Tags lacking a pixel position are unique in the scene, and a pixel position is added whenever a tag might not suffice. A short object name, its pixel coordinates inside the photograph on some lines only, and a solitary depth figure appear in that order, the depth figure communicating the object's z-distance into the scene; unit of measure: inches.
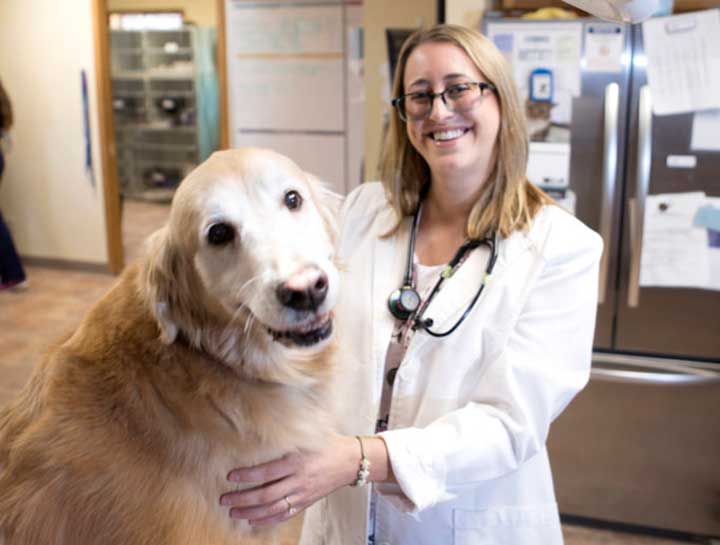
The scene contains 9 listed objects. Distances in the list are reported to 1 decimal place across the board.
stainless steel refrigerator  92.0
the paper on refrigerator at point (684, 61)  89.0
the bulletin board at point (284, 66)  215.8
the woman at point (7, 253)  204.8
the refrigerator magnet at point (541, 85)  94.9
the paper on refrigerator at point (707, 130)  90.3
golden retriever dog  37.1
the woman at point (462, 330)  47.7
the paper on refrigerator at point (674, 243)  93.0
